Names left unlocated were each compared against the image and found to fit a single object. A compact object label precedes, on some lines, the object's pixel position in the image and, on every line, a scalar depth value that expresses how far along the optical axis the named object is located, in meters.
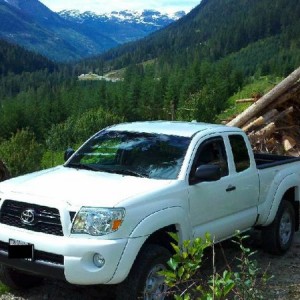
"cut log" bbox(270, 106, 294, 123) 10.15
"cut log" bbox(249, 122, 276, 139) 9.68
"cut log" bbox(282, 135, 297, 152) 9.78
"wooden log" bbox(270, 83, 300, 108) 10.44
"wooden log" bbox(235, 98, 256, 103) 12.51
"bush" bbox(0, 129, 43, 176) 19.39
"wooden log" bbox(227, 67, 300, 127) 10.33
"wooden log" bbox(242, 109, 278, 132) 9.97
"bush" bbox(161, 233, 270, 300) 2.35
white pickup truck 3.42
